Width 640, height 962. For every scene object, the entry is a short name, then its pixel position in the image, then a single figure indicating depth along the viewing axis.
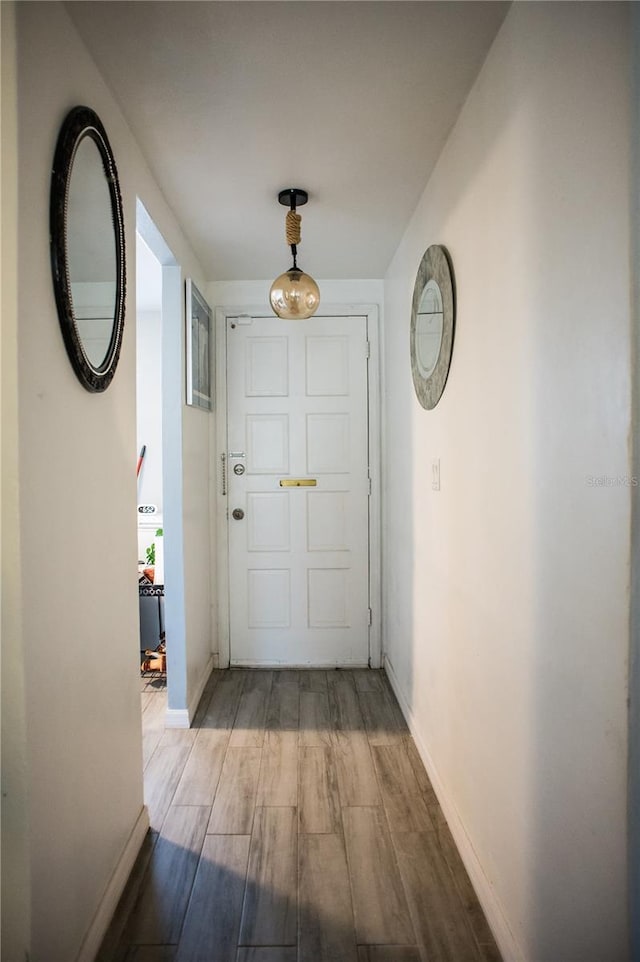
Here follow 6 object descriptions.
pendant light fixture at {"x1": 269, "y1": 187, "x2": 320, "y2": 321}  2.19
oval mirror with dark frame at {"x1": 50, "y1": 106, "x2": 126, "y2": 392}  1.10
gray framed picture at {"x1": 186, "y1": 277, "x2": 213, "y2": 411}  2.41
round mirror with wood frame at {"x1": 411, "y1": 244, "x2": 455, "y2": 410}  1.69
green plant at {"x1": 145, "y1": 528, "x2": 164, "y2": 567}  3.19
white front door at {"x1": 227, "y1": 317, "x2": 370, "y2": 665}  3.02
